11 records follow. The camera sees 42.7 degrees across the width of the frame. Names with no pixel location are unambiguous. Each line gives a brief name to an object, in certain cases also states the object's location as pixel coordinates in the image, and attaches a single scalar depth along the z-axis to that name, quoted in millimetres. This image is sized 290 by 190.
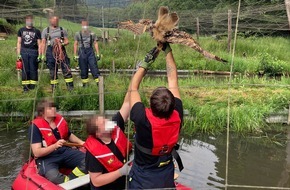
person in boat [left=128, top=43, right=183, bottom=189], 2180
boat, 3105
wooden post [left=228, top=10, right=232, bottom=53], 12645
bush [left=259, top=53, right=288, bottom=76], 10977
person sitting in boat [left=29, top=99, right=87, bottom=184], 3330
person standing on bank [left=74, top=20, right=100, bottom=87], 7113
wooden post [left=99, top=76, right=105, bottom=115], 5680
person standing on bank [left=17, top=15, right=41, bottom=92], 6906
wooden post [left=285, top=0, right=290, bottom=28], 4221
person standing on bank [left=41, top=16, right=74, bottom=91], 6691
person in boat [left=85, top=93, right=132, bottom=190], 2555
